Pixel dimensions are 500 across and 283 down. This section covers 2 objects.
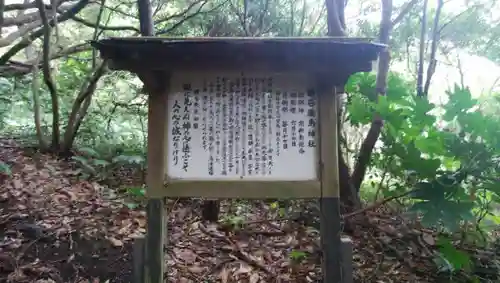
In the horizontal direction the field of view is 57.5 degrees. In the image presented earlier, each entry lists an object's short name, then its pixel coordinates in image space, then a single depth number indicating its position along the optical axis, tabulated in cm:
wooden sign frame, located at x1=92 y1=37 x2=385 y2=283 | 283
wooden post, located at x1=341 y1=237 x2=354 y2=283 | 321
